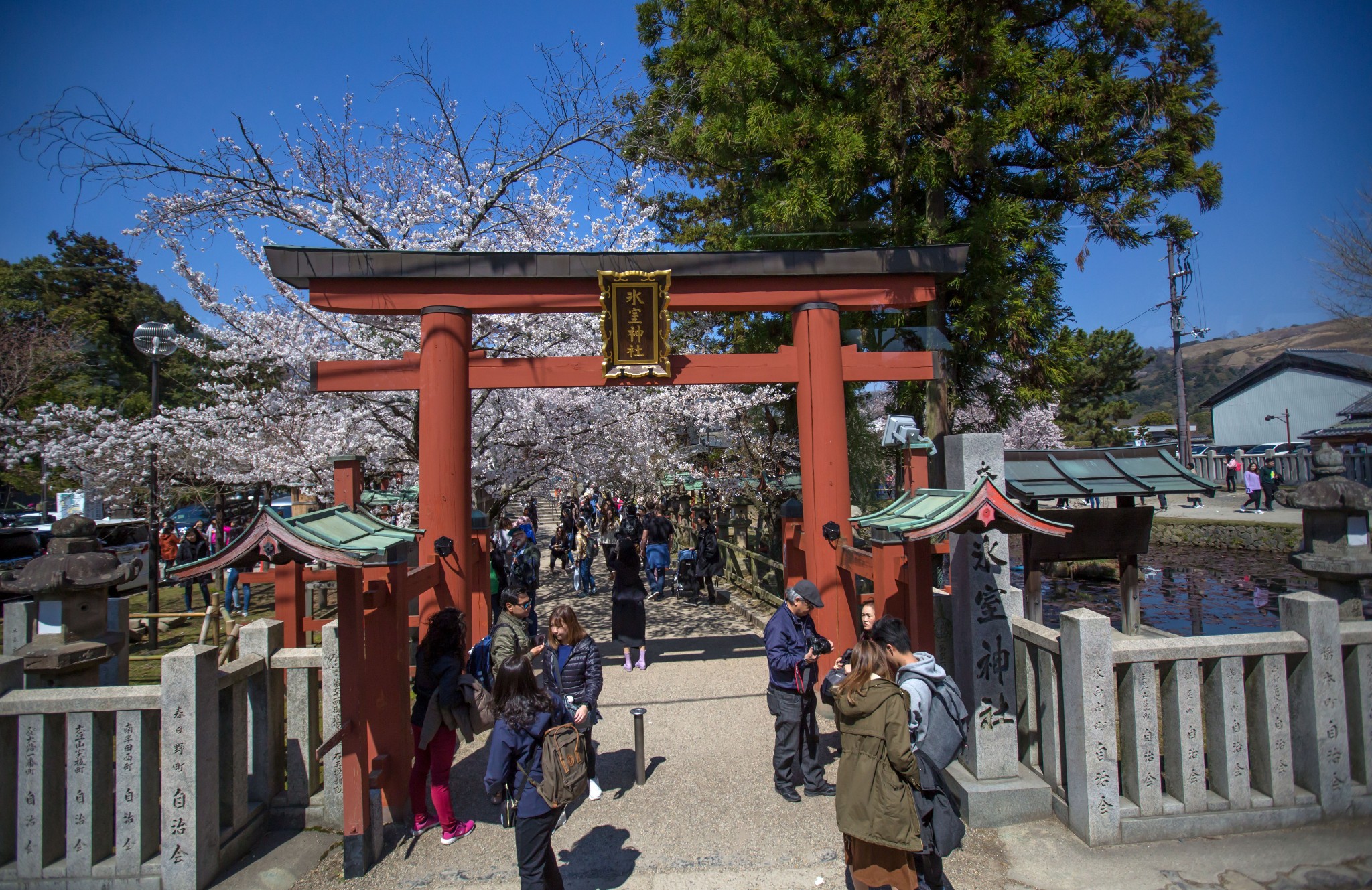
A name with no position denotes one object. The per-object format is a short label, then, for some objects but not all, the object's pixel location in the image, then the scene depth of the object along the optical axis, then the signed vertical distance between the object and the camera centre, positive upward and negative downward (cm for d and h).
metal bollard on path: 561 -232
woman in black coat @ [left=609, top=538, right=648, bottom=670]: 903 -171
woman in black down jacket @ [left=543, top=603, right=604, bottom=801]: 493 -138
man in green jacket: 548 -123
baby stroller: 1416 -208
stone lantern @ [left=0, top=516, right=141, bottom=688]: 441 -76
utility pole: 2353 +472
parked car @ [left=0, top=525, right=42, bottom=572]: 1447 -114
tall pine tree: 960 +497
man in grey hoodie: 372 -118
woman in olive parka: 342 -157
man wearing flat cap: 517 -157
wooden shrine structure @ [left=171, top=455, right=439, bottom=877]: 416 -106
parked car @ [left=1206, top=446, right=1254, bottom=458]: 4268 +59
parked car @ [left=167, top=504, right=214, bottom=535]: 2368 -109
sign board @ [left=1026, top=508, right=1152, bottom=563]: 898 -99
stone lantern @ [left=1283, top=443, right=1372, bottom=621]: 520 -60
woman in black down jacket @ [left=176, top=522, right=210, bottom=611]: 1362 -120
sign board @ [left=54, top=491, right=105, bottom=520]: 1678 -31
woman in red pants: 491 -157
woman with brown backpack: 365 -154
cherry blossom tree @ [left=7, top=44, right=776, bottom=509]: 1038 +209
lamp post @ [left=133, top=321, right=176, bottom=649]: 1071 +220
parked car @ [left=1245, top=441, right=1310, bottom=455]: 3338 +54
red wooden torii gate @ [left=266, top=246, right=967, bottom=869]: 727 +158
